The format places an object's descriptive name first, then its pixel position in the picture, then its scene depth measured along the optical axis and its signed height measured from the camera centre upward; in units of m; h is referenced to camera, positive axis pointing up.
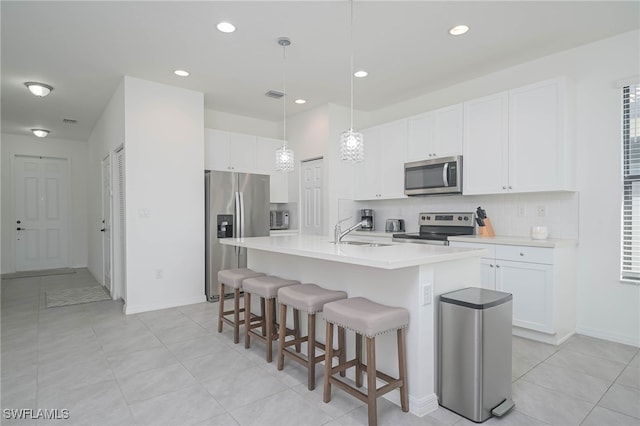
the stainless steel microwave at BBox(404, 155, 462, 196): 4.05 +0.38
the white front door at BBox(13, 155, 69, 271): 6.98 -0.04
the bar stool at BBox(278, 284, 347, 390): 2.32 -0.69
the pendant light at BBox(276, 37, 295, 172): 3.56 +0.50
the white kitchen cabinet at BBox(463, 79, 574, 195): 3.28 +0.65
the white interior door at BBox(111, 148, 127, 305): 4.54 -0.27
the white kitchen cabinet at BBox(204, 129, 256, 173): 5.16 +0.87
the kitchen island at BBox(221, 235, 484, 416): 2.03 -0.48
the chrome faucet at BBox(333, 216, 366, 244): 2.82 -0.22
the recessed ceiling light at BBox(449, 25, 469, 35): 2.99 +1.53
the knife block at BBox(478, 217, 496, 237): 3.87 -0.25
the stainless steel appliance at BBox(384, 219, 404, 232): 4.99 -0.25
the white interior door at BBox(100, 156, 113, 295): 5.19 -0.20
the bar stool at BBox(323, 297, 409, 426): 1.88 -0.68
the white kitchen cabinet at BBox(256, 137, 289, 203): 5.69 +0.64
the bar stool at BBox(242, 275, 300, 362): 2.77 -0.75
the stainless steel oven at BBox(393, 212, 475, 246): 4.05 -0.25
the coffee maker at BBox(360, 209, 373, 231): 5.25 -0.15
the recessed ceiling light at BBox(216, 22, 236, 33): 2.95 +1.54
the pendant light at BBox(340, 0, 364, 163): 2.90 +0.51
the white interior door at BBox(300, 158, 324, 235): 5.35 +0.18
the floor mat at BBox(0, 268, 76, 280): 6.48 -1.21
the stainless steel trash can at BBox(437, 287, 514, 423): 1.94 -0.84
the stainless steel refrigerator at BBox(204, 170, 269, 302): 4.67 -0.10
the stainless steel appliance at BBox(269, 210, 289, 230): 5.92 -0.18
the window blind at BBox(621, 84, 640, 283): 3.08 +0.20
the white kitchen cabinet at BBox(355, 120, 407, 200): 4.73 +0.62
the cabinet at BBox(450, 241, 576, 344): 3.09 -0.72
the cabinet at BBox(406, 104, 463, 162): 4.08 +0.90
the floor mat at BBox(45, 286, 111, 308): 4.62 -1.21
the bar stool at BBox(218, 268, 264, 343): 3.17 -0.70
